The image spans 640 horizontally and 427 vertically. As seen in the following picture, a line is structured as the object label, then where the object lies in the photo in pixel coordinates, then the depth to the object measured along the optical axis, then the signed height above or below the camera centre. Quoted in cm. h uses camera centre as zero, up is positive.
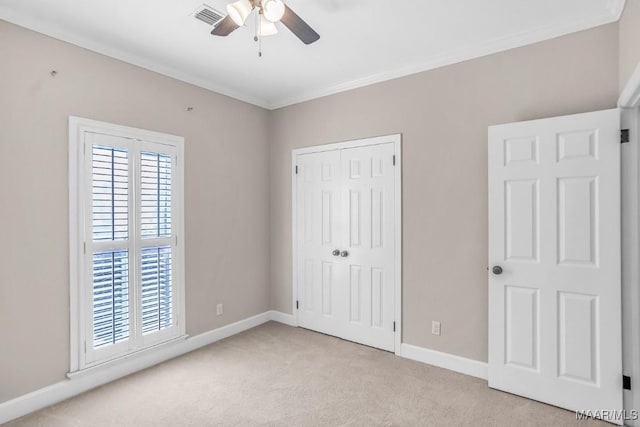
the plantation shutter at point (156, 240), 299 -22
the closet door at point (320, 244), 370 -32
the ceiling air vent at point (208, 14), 226 +138
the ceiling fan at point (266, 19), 179 +110
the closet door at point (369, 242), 333 -27
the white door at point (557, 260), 220 -32
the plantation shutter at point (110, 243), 268 -23
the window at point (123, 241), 260 -21
